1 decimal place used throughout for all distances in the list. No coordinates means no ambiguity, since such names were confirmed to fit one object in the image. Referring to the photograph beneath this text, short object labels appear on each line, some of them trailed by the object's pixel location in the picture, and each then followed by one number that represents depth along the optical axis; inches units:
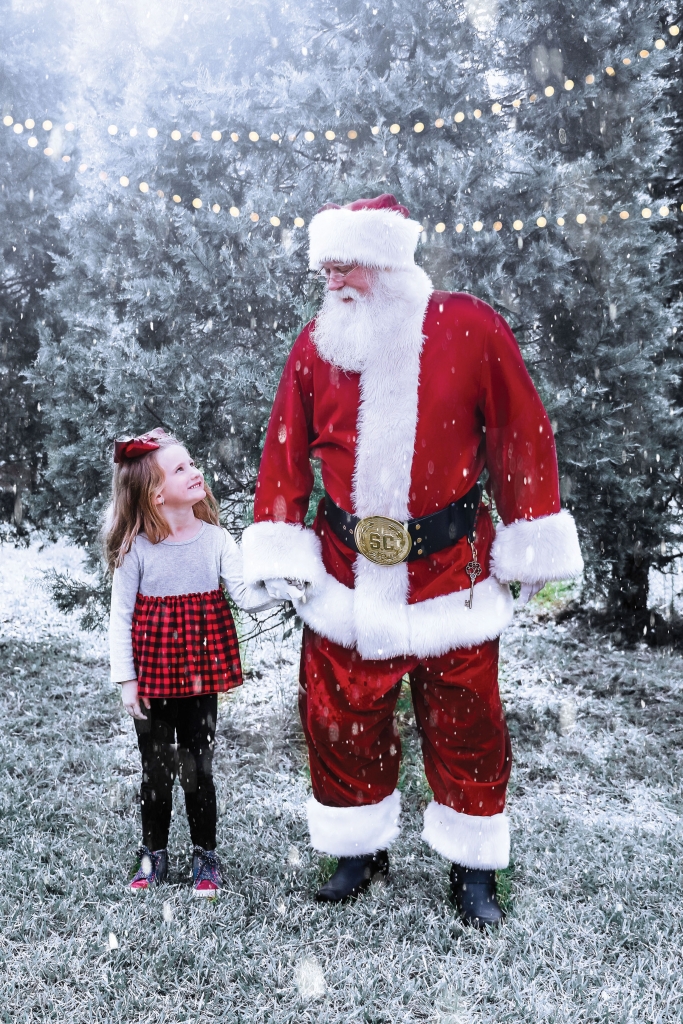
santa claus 91.0
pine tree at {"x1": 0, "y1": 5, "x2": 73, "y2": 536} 219.8
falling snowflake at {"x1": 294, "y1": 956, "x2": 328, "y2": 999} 86.1
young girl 98.3
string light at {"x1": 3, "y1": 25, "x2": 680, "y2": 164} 138.0
